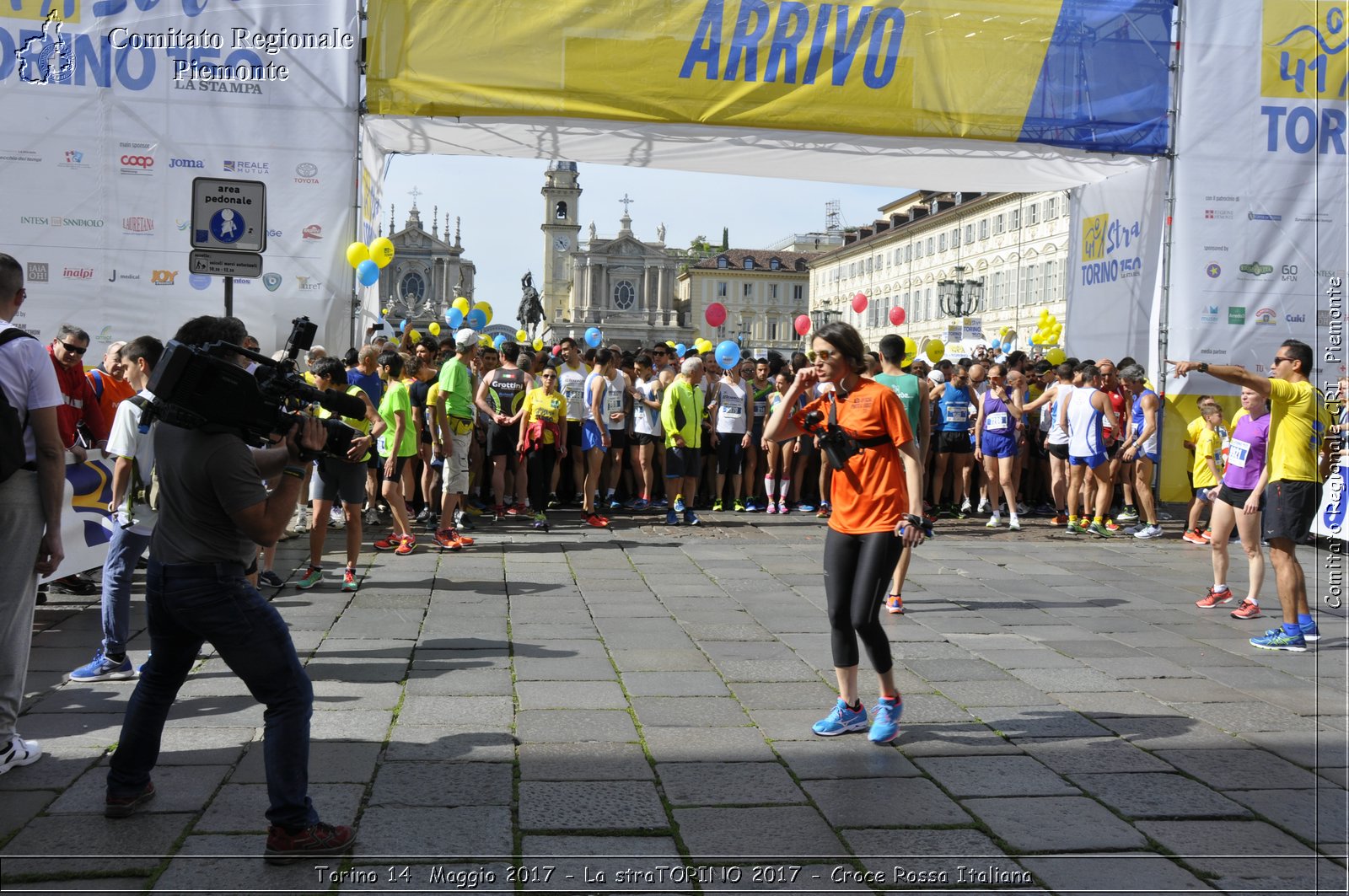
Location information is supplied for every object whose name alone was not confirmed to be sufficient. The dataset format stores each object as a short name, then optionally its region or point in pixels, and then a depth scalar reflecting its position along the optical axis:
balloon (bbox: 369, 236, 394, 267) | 12.66
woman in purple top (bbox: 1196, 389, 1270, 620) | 7.53
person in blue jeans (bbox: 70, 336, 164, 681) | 5.70
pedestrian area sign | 7.45
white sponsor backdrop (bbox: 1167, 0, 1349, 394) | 13.06
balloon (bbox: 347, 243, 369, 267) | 11.80
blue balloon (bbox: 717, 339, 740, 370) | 14.64
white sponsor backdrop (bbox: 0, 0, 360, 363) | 11.04
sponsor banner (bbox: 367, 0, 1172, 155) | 11.78
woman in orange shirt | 4.95
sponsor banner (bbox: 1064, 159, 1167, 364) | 13.45
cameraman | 3.55
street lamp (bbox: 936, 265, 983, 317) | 31.98
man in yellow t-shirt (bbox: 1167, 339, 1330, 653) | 6.93
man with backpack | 4.26
